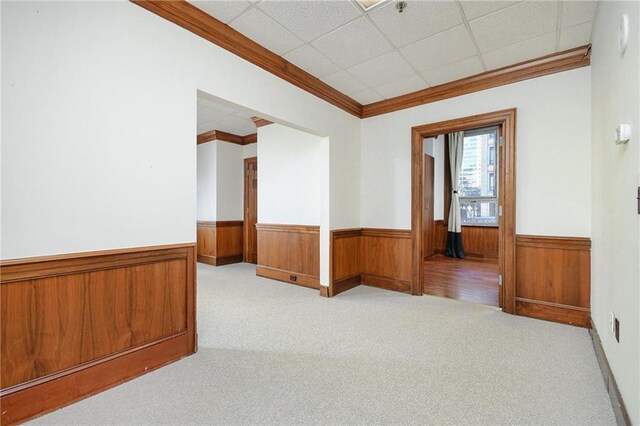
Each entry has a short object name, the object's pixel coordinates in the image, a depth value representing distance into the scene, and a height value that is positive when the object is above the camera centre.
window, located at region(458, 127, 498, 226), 6.63 +0.81
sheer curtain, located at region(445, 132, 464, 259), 6.61 +0.18
